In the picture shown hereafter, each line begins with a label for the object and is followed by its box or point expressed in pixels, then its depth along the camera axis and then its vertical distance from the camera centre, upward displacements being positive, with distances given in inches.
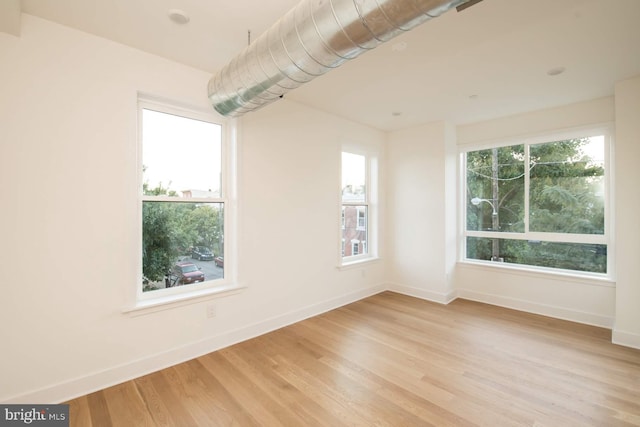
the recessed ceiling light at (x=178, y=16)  75.2 +54.2
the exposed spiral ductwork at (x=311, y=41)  50.8 +37.2
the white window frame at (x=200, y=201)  95.5 -1.2
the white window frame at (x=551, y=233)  132.8 -4.2
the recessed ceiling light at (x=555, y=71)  104.3 +52.9
